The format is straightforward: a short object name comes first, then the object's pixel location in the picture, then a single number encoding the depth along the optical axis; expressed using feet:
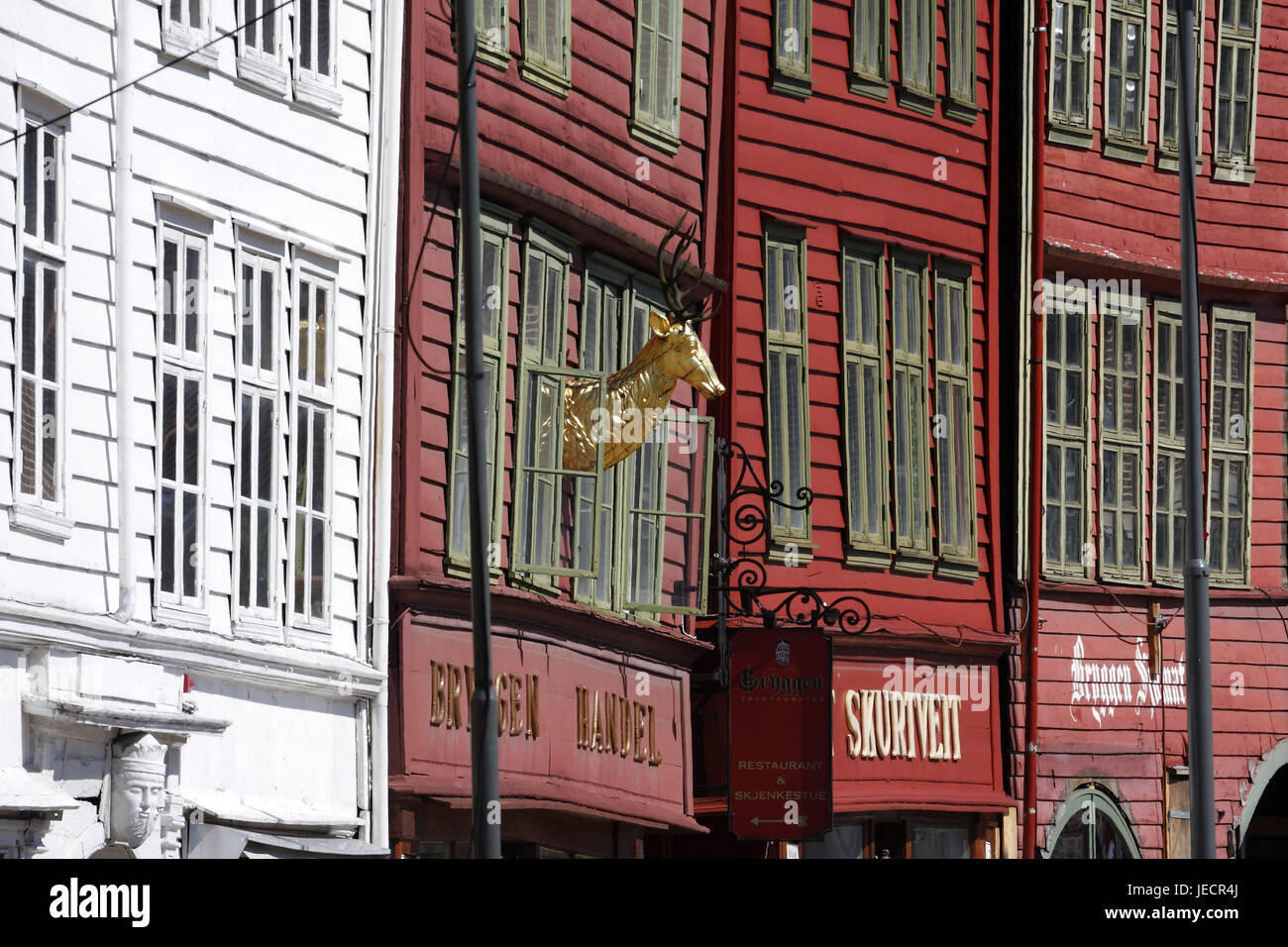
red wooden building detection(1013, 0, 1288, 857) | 88.33
